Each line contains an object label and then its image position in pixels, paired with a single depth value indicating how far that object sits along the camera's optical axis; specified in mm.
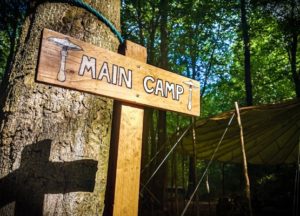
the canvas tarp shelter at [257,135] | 4523
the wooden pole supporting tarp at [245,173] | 3233
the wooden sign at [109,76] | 1385
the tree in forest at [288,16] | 11156
